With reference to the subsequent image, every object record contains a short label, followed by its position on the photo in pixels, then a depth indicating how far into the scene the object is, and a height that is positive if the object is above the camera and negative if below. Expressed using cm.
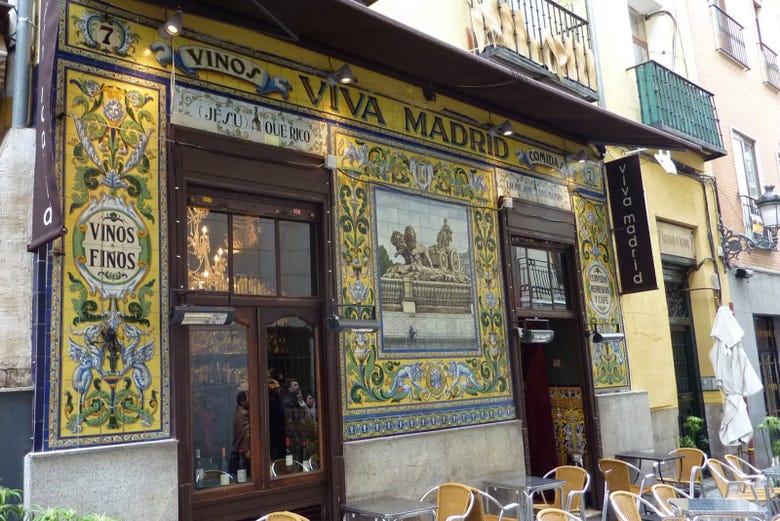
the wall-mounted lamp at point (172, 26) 556 +279
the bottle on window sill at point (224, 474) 582 -71
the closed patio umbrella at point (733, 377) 1045 -35
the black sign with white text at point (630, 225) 988 +184
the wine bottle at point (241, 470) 594 -70
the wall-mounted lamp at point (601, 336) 930 +31
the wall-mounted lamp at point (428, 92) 785 +301
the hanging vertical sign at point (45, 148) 462 +164
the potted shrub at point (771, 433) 1141 -141
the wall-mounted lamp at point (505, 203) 854 +193
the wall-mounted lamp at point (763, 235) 1163 +206
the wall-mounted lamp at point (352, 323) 637 +48
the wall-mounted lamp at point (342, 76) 677 +282
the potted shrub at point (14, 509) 434 -68
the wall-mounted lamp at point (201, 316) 537 +53
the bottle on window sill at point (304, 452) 637 -63
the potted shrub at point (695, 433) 1099 -119
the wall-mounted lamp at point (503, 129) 852 +279
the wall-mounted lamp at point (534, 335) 823 +34
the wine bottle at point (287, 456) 626 -64
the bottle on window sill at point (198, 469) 568 -64
